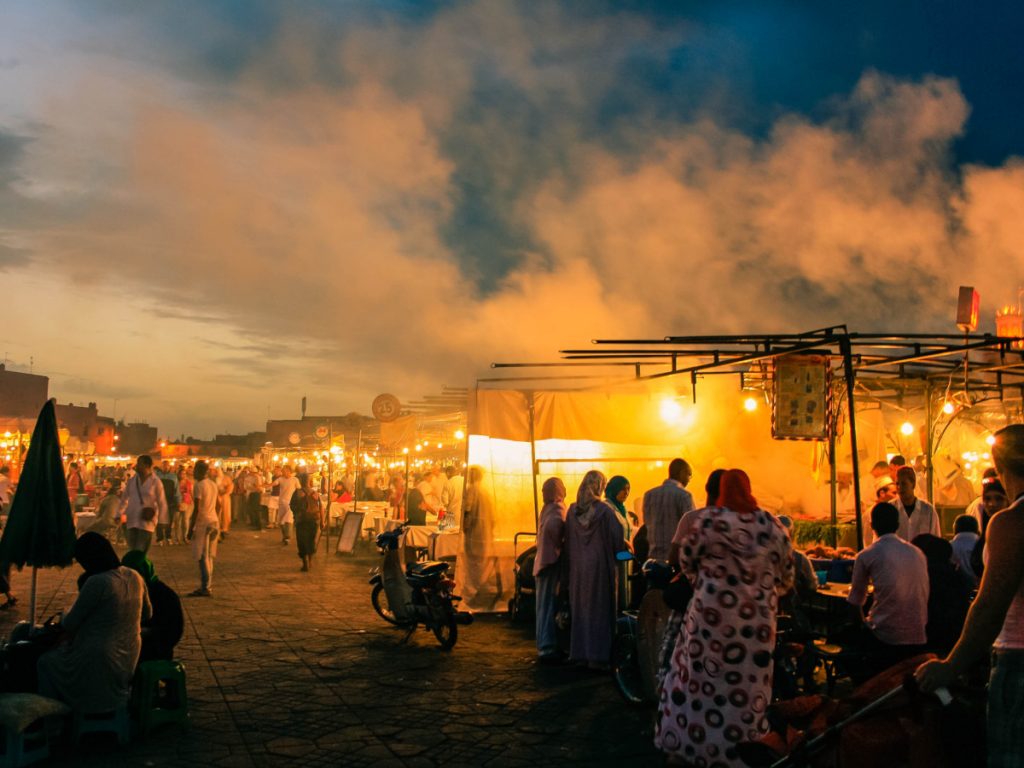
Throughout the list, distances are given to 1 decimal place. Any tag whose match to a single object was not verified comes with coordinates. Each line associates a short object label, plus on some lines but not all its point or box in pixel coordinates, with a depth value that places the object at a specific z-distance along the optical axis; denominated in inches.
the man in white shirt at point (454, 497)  671.4
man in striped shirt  366.3
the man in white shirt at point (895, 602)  250.7
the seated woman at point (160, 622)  276.2
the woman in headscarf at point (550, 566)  379.2
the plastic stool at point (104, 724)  247.1
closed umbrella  311.4
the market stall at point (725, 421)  477.1
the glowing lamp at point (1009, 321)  581.9
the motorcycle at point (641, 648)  286.8
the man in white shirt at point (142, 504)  515.5
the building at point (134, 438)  3654.0
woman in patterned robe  202.4
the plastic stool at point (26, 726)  224.8
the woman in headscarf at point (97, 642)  247.3
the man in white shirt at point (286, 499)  959.0
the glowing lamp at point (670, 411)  558.3
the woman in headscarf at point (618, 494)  404.2
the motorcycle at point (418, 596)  400.2
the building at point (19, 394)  2568.9
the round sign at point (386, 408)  803.4
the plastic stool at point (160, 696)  257.4
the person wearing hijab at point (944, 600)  262.1
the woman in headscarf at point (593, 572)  363.6
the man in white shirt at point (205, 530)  533.6
